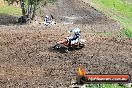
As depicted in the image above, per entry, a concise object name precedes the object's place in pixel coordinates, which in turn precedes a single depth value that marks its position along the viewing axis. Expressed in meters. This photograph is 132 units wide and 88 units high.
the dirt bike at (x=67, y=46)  27.97
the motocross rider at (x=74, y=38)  28.25
